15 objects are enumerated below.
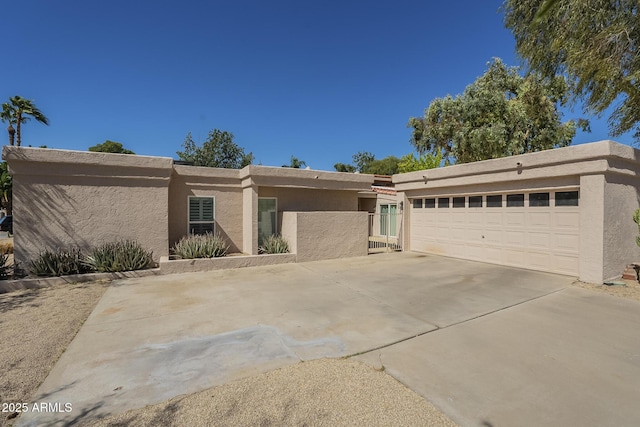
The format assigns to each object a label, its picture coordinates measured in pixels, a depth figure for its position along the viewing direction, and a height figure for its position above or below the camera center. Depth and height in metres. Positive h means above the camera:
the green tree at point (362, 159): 52.13 +8.80
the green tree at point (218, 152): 35.41 +6.60
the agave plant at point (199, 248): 10.13 -1.21
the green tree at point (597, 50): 8.60 +4.72
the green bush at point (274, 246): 11.52 -1.28
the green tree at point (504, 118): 18.97 +5.95
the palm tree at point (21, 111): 21.62 +6.85
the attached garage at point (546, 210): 8.14 +0.11
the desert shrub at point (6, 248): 13.38 -1.68
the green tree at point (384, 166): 45.65 +6.74
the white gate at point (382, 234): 14.44 -1.28
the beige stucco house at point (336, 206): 8.45 +0.17
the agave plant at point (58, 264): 8.38 -1.47
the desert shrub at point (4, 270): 8.30 -1.63
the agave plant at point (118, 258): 9.01 -1.39
